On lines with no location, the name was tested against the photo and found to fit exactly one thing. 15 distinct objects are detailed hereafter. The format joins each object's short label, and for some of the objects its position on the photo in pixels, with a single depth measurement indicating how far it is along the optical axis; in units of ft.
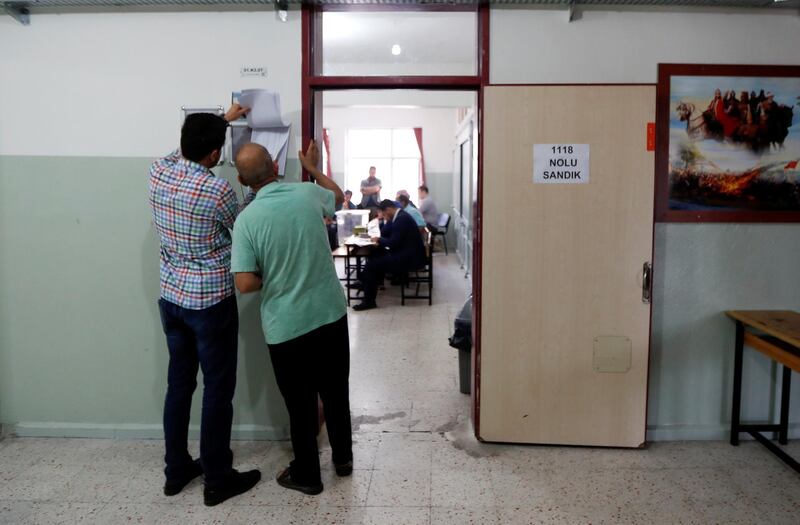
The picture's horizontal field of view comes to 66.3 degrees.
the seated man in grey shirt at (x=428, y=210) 34.19
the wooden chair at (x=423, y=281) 22.74
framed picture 10.01
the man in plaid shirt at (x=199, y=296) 8.24
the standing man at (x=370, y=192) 37.45
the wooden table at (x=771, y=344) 8.97
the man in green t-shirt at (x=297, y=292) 7.95
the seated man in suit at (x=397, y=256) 21.87
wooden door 9.76
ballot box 29.01
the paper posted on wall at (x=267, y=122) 9.99
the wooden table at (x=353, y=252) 21.77
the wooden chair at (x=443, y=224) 33.14
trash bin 12.43
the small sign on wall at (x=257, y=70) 10.19
